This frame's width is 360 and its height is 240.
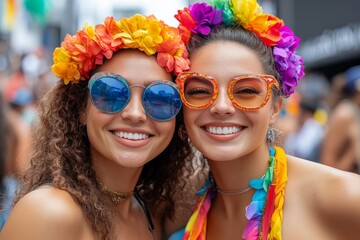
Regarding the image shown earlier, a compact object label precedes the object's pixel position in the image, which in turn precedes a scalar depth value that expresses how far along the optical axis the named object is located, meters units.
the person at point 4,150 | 4.35
